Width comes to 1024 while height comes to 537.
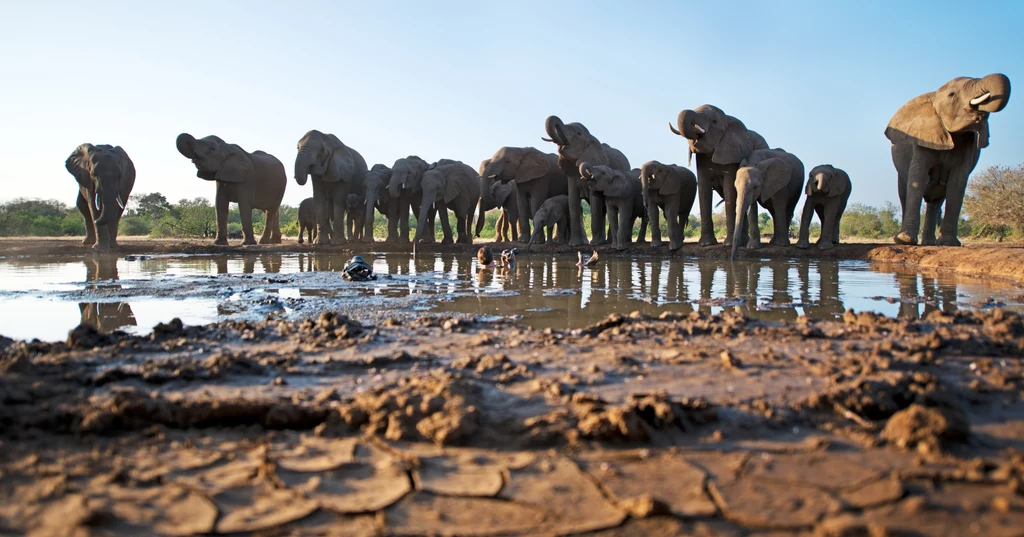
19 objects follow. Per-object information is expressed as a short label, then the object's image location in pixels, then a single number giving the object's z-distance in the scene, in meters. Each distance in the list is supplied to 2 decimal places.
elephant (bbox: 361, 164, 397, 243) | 23.61
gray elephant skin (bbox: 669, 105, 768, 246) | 18.59
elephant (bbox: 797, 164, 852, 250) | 17.69
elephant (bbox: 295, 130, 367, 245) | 22.72
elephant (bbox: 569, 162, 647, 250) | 20.12
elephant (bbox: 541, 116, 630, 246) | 21.86
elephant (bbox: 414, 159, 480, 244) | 22.83
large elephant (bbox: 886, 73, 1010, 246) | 14.98
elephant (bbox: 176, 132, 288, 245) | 22.38
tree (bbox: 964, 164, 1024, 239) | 23.12
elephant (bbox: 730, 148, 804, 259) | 16.97
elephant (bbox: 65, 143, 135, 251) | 19.00
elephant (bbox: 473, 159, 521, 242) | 28.84
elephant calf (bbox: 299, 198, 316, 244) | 30.17
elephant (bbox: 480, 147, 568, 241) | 23.30
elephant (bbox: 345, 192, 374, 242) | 26.95
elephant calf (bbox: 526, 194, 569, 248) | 22.09
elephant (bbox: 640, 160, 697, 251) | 19.36
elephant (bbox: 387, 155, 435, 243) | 23.59
